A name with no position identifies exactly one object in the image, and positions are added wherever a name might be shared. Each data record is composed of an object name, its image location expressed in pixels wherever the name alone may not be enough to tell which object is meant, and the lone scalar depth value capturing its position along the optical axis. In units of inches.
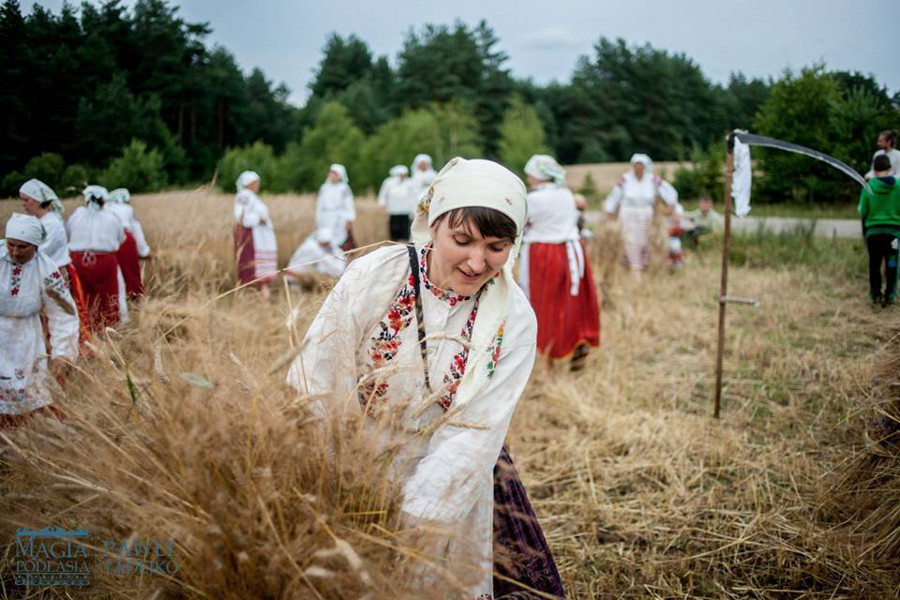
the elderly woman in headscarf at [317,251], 295.6
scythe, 126.0
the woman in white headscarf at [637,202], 316.5
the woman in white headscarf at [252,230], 286.0
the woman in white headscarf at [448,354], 49.8
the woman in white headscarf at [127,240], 184.5
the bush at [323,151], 688.2
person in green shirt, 167.6
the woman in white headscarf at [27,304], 105.3
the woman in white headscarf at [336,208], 362.9
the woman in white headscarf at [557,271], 197.2
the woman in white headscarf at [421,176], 415.2
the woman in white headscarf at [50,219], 118.5
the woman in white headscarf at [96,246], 169.5
